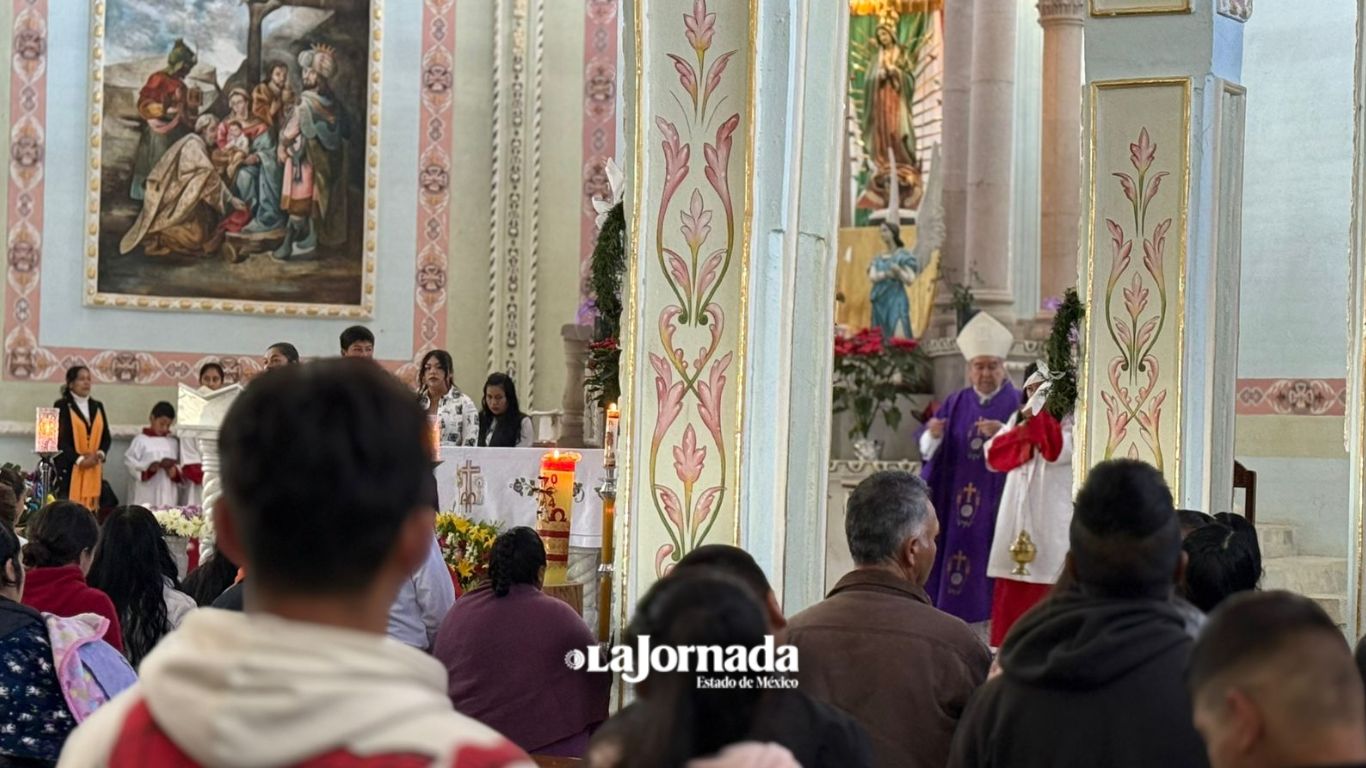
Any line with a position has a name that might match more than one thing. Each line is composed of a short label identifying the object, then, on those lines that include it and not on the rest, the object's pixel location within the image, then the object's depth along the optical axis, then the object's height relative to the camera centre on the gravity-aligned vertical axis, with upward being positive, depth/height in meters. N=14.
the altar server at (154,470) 13.62 -0.97
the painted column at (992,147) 13.17 +1.48
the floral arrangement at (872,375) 12.59 -0.15
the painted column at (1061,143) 13.50 +1.55
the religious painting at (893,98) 14.36 +1.97
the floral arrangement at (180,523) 10.53 -1.06
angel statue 13.18 +0.47
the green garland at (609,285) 6.45 +0.21
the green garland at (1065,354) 8.10 +0.02
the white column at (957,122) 13.52 +1.70
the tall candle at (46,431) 9.96 -0.52
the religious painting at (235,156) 14.40 +1.39
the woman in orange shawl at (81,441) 13.17 -0.77
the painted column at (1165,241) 7.72 +0.50
